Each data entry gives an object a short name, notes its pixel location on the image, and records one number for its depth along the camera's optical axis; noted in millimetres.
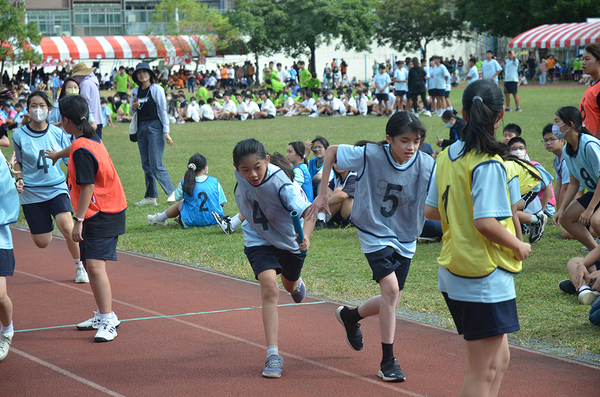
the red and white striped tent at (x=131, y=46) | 55188
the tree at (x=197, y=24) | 56906
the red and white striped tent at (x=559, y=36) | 37781
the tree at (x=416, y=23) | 56250
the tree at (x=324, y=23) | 51188
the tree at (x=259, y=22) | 53281
